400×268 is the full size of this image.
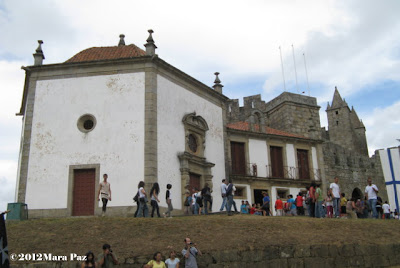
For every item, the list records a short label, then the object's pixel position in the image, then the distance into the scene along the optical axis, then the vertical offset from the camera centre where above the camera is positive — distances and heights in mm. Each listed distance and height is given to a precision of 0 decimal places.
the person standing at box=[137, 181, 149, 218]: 14253 +977
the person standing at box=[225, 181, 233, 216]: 14703 +1160
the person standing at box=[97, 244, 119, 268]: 8766 -497
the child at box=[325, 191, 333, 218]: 16941 +830
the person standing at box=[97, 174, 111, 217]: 14312 +1366
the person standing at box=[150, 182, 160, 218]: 14266 +1180
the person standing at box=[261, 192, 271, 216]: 16538 +947
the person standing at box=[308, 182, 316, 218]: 14973 +978
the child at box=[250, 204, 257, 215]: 18711 +827
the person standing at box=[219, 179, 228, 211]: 15305 +1457
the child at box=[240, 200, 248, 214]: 18344 +870
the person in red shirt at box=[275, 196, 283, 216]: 17781 +964
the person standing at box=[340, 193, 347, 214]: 17188 +878
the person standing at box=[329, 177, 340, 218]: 14969 +1073
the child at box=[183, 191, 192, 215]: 17122 +1185
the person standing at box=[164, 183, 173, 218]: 14643 +1146
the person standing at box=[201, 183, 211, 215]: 16422 +1343
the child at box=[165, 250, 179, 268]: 9508 -649
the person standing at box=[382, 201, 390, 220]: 17406 +644
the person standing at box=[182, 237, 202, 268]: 9711 -502
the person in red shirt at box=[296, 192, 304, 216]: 17125 +1060
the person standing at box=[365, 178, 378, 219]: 15031 +1042
